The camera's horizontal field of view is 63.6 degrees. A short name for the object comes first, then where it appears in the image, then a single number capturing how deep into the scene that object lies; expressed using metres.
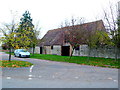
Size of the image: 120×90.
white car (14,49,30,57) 15.42
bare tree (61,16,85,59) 12.99
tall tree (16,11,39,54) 9.58
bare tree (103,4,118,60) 10.75
